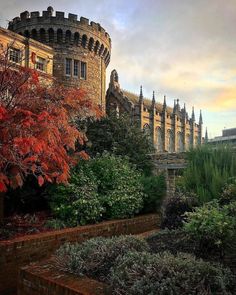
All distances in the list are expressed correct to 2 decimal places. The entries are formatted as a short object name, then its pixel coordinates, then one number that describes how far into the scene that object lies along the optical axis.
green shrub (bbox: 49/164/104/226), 5.58
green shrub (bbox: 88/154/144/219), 6.27
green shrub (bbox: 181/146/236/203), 5.28
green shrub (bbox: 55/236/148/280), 3.18
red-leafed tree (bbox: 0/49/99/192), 4.03
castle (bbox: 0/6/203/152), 21.84
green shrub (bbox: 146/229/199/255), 3.86
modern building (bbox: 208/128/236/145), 35.31
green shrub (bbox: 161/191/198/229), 5.20
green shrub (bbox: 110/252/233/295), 2.51
